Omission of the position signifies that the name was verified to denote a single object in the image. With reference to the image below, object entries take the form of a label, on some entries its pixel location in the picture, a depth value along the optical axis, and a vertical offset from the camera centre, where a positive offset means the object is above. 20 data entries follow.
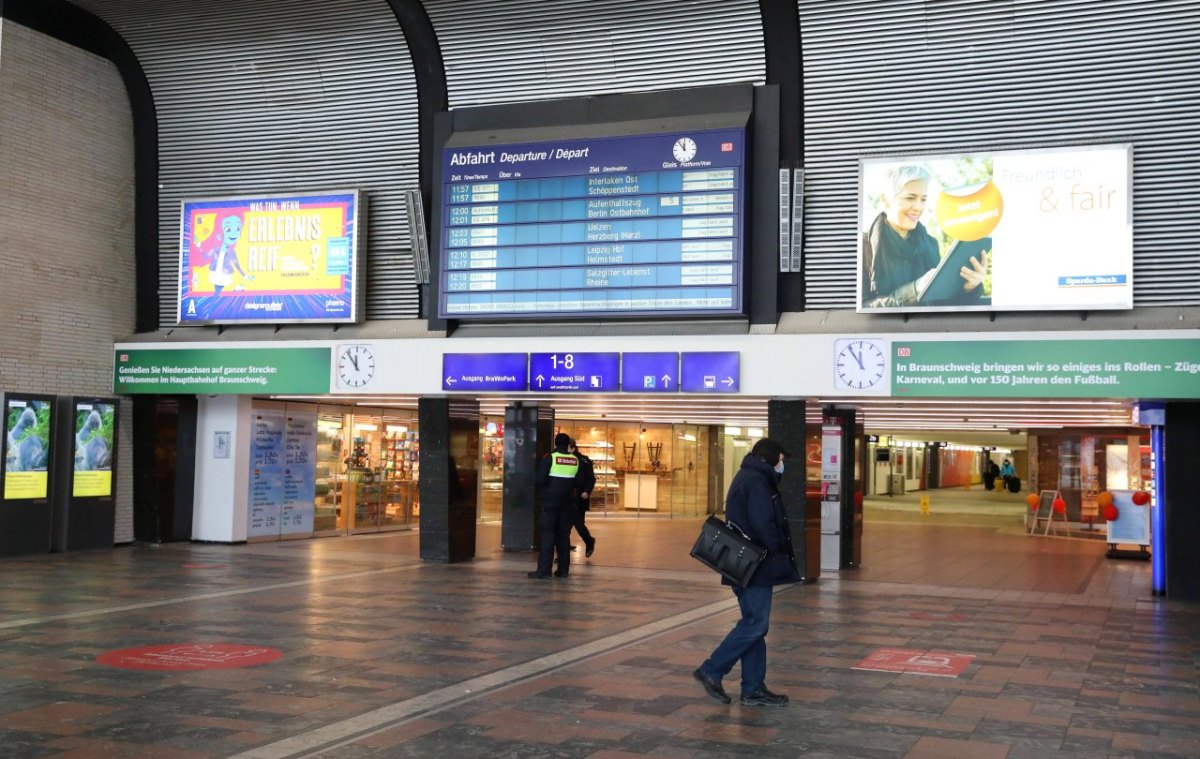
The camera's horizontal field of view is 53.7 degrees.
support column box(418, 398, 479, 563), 16.00 -0.81
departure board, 14.02 +2.39
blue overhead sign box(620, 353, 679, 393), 14.18 +0.61
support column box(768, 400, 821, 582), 14.43 -0.51
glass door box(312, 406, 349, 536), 19.91 -0.92
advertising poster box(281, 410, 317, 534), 19.00 -0.87
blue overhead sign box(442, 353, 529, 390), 14.90 +0.62
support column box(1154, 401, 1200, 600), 13.55 -0.79
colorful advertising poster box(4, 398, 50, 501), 15.27 -0.45
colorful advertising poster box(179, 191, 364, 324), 15.92 +2.17
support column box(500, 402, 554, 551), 17.89 -0.77
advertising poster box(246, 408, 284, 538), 18.28 -0.89
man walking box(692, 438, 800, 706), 7.30 -0.97
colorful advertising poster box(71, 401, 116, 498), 16.36 -0.48
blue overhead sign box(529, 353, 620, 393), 14.43 +0.62
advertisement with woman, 12.79 +2.20
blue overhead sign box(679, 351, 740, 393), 13.95 +0.62
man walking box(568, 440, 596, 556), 15.23 -0.99
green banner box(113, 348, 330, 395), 16.05 +0.63
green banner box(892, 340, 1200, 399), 12.35 +0.66
